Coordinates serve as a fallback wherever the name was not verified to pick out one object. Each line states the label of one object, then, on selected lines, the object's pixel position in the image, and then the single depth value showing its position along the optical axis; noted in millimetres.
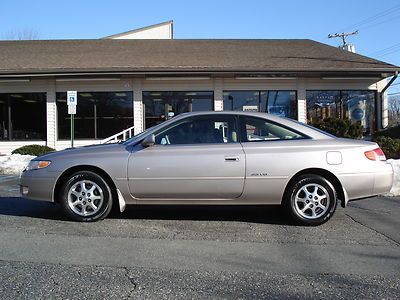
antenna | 53269
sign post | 14555
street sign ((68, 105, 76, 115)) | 14562
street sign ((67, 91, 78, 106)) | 14547
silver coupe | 6445
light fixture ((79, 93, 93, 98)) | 19492
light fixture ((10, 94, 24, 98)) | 19625
